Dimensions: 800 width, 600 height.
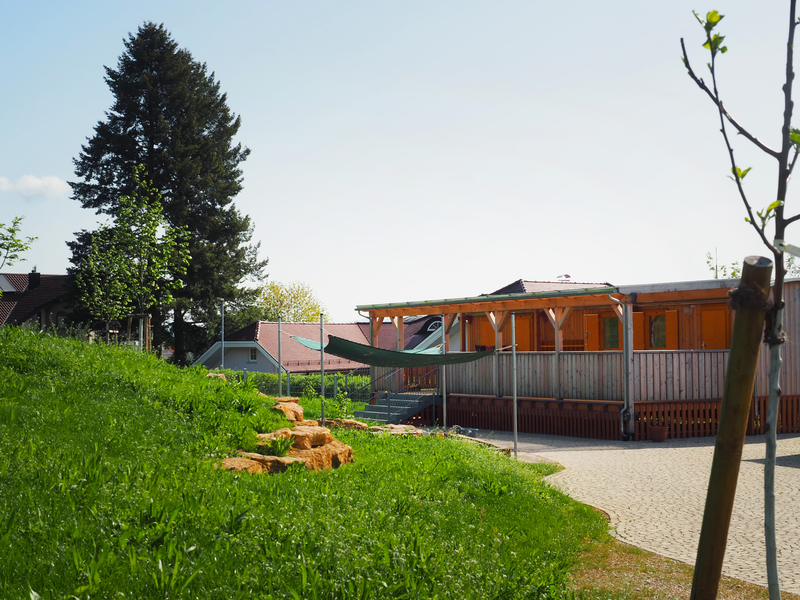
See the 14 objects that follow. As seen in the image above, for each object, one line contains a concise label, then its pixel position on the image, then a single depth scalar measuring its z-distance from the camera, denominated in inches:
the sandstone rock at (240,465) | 243.1
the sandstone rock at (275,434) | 288.1
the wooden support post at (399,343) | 745.6
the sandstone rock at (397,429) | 471.5
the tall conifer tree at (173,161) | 1221.7
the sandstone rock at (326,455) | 280.8
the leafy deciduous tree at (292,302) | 2261.3
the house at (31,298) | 1446.9
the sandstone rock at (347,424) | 473.7
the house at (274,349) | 1182.3
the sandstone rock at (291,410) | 360.6
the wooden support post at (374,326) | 796.6
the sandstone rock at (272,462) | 260.1
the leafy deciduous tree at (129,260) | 888.6
